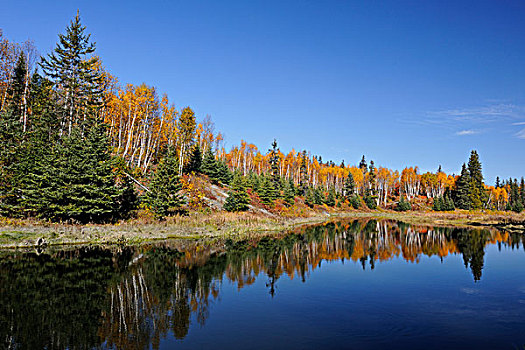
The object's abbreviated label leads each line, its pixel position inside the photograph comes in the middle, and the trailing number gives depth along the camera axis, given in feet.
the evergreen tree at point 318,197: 290.35
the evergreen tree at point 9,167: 88.89
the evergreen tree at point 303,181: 307.87
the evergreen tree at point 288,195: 224.53
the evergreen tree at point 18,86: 134.51
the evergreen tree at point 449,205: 304.09
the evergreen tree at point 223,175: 197.16
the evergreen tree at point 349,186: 353.10
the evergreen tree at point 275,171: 231.40
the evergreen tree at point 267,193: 195.00
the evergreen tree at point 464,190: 295.69
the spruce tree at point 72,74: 111.96
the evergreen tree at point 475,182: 293.43
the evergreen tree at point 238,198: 156.04
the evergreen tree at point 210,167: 192.13
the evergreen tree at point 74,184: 89.81
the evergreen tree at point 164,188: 114.93
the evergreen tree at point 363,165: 427.08
